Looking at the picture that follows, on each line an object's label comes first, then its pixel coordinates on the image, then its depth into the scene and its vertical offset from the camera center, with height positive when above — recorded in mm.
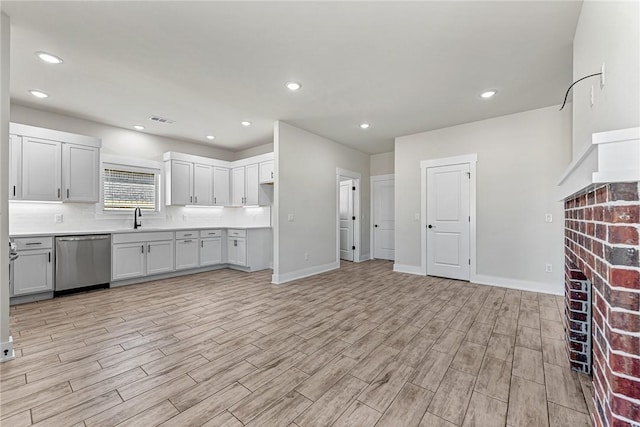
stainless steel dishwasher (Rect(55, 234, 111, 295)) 3748 -711
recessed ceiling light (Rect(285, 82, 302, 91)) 3183 +1581
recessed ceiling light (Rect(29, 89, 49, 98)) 3405 +1583
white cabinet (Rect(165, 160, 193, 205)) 5207 +642
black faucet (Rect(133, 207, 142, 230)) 4875 -70
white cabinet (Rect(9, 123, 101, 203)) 3588 +718
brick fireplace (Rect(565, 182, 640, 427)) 941 -332
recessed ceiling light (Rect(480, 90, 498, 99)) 3371 +1575
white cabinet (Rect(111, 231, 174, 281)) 4246 -679
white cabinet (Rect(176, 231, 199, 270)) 4957 -675
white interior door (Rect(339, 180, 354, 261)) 6637 -138
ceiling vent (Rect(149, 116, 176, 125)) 4363 +1596
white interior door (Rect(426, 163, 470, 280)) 4535 -114
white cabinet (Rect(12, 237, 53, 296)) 3402 -697
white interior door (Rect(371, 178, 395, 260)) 6648 -112
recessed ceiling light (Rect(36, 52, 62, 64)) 2601 +1574
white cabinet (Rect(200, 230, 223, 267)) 5320 -679
